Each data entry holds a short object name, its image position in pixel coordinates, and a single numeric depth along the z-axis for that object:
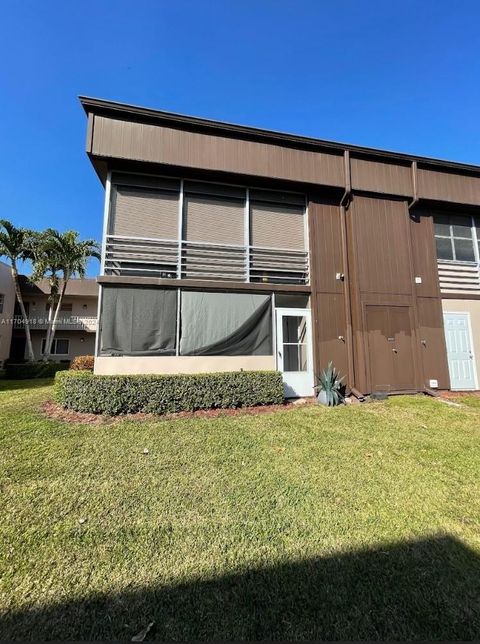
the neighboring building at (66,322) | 22.61
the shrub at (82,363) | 13.29
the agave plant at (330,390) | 7.42
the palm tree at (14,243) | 16.22
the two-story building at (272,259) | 7.69
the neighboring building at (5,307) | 19.80
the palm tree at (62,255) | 16.92
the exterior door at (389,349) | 8.20
